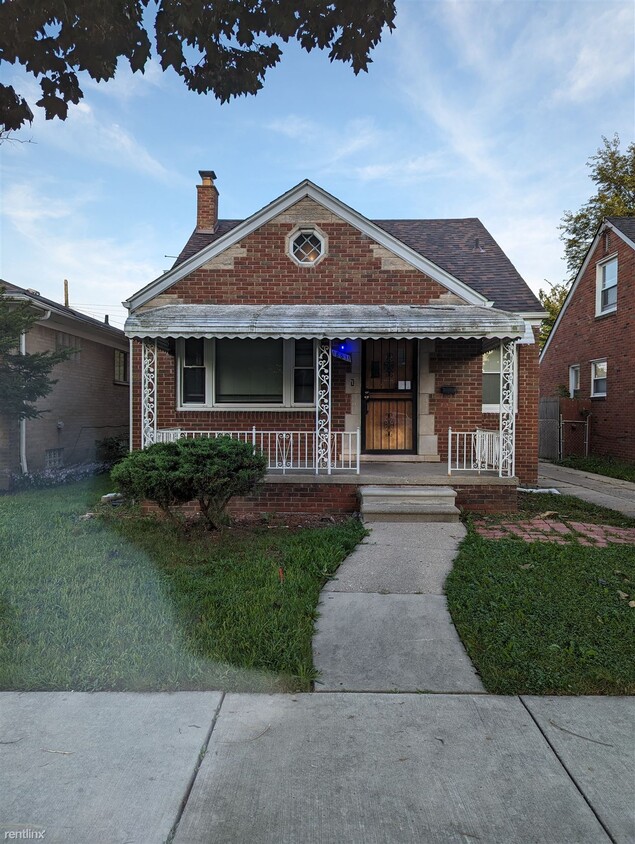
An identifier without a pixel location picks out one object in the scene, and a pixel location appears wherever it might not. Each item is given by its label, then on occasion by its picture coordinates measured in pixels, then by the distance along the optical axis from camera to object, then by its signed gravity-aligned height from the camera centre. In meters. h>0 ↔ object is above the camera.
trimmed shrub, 5.83 -0.61
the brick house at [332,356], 9.91 +1.12
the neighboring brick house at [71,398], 11.31 +0.49
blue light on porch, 9.63 +1.17
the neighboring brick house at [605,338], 14.60 +2.33
